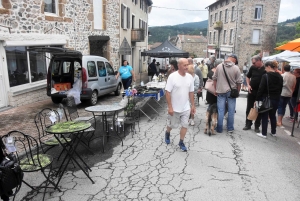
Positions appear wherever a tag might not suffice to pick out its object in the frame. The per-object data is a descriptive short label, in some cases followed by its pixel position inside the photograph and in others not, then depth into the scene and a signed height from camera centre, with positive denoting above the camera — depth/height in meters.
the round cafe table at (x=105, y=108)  4.84 -1.08
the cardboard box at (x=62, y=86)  8.35 -1.08
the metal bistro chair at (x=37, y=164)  3.12 -1.45
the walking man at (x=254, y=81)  5.85 -0.58
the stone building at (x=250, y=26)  27.94 +3.66
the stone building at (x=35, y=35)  7.65 +0.81
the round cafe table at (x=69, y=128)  3.41 -1.07
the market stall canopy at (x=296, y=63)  7.53 -0.16
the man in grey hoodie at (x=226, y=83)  5.53 -0.59
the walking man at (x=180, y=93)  4.52 -0.68
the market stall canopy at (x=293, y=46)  7.31 +0.37
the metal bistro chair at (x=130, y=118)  5.84 -1.56
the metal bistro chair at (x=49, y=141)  4.09 -1.77
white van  8.03 -0.68
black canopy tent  11.84 +0.22
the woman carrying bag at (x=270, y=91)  5.44 -0.76
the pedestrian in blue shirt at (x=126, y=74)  10.04 -0.74
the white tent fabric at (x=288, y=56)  8.56 +0.07
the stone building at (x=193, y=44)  52.12 +2.72
